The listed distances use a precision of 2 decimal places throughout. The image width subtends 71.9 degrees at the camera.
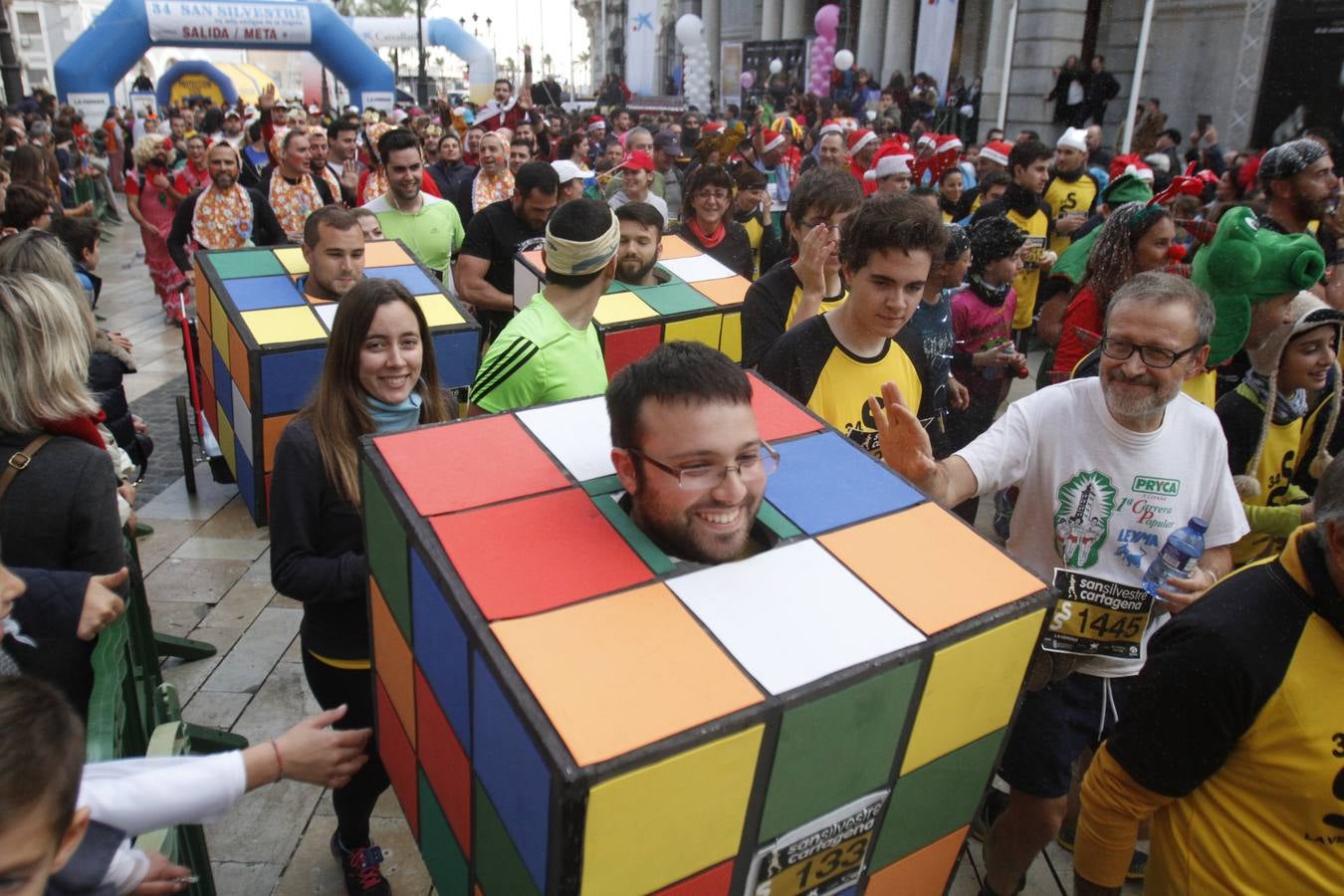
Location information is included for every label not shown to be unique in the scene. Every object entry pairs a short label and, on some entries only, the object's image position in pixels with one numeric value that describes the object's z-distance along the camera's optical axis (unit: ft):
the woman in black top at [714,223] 19.17
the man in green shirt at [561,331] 9.35
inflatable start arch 69.97
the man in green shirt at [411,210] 18.40
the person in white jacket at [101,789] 4.02
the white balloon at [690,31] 86.48
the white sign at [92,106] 69.21
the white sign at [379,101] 70.74
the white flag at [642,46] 100.94
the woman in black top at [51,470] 7.20
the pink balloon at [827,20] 73.61
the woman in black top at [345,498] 7.91
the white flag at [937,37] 57.16
